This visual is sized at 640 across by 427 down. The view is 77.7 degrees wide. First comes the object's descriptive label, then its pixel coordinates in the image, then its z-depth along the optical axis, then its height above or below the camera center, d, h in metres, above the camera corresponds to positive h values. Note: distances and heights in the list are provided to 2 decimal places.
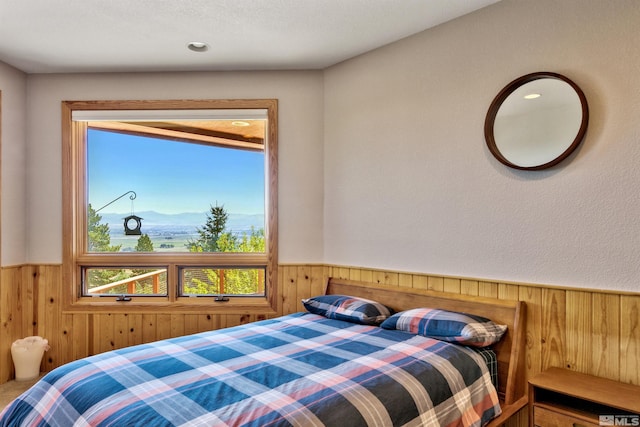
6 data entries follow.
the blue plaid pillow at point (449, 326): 2.06 -0.65
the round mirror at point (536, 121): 2.02 +0.47
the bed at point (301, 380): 1.41 -0.71
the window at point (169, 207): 3.37 +0.02
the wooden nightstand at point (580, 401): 1.63 -0.85
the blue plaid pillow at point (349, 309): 2.55 -0.67
